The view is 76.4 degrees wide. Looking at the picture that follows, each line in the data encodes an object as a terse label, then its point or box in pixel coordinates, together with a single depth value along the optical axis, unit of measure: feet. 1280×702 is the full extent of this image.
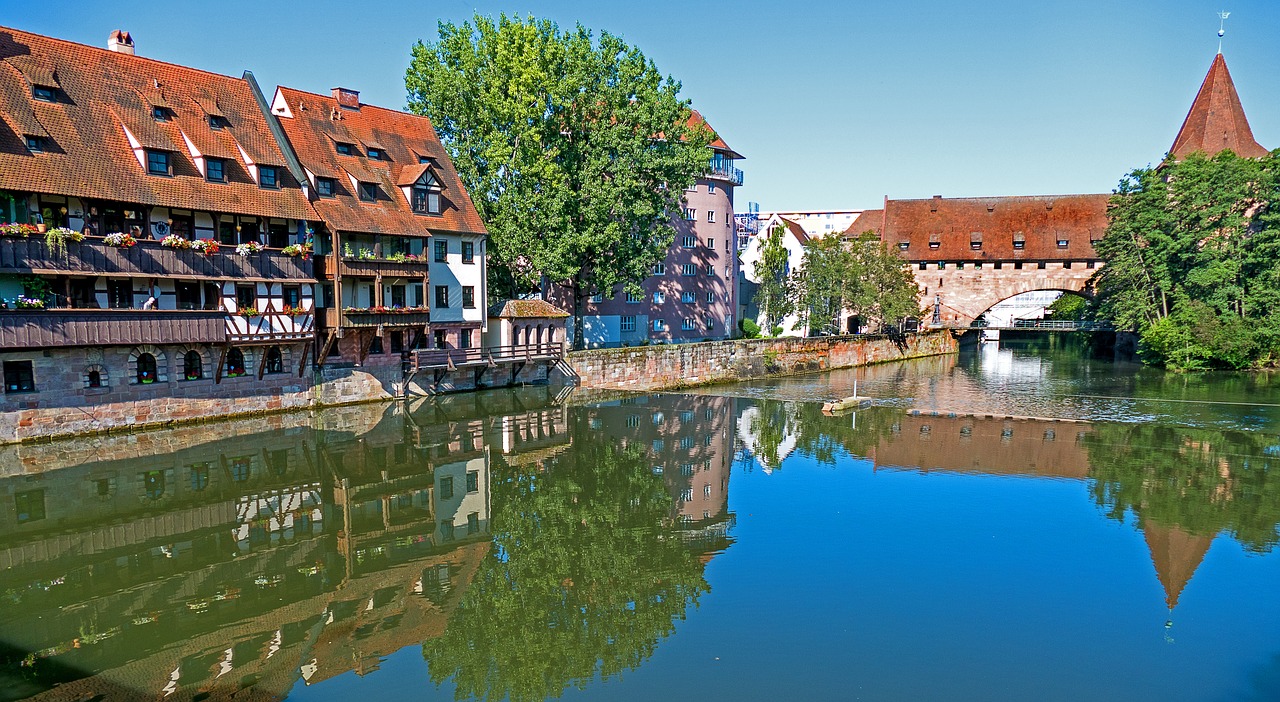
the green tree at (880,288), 180.86
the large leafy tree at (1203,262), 154.20
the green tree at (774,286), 179.83
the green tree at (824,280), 176.04
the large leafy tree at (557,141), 116.37
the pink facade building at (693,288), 154.20
